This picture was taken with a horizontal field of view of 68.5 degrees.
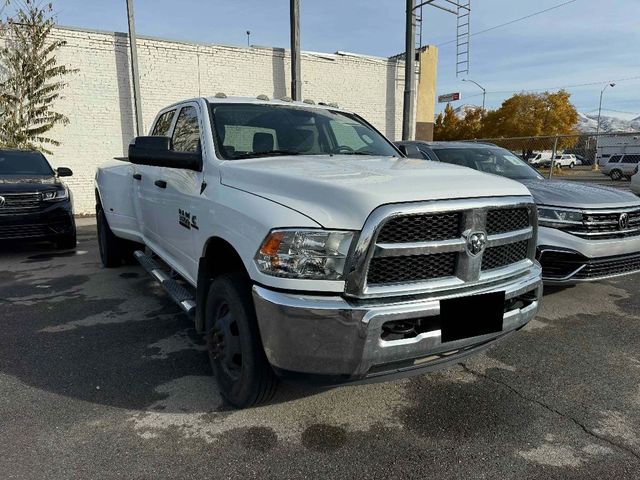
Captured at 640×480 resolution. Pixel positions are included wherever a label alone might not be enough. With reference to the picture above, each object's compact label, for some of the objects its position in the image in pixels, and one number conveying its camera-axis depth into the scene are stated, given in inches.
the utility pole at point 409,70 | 506.9
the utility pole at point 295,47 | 491.2
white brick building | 450.3
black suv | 261.6
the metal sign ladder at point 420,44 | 514.0
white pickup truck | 83.6
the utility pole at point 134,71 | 441.4
